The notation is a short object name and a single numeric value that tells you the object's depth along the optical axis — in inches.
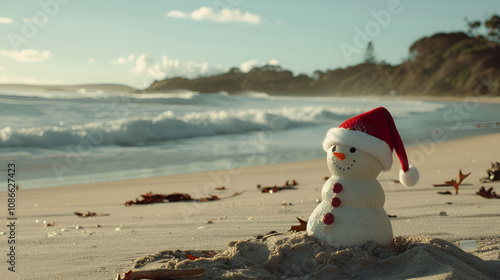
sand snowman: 117.4
